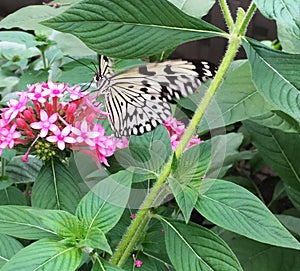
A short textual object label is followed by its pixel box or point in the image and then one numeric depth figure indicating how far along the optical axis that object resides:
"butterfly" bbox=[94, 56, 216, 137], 0.65
